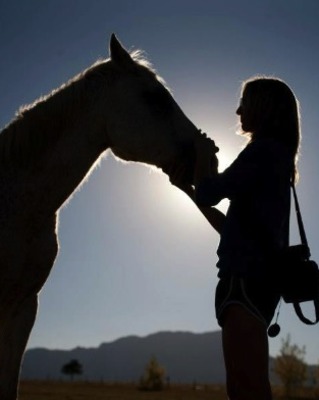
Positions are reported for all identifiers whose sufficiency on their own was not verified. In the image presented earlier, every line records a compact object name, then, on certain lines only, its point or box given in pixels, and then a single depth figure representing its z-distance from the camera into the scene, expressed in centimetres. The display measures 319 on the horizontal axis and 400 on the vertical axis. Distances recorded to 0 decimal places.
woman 303
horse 395
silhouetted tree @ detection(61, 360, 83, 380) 13425
